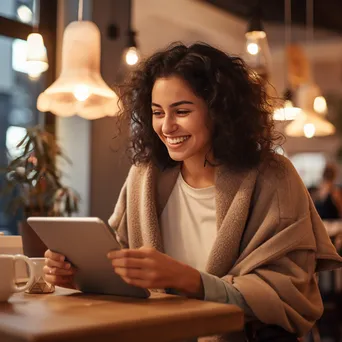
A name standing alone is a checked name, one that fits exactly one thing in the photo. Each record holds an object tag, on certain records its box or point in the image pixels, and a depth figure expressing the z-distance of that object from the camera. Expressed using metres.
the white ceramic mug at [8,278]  1.54
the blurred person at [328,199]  6.64
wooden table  1.19
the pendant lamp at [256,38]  3.91
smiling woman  1.79
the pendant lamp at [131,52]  3.84
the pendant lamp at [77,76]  2.70
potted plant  3.02
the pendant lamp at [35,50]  3.16
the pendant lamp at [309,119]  4.33
